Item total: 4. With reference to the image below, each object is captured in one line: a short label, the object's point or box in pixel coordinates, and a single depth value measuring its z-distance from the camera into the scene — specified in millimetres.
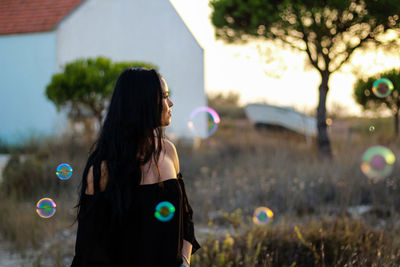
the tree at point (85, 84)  10836
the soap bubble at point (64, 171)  3510
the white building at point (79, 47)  14289
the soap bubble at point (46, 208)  3588
